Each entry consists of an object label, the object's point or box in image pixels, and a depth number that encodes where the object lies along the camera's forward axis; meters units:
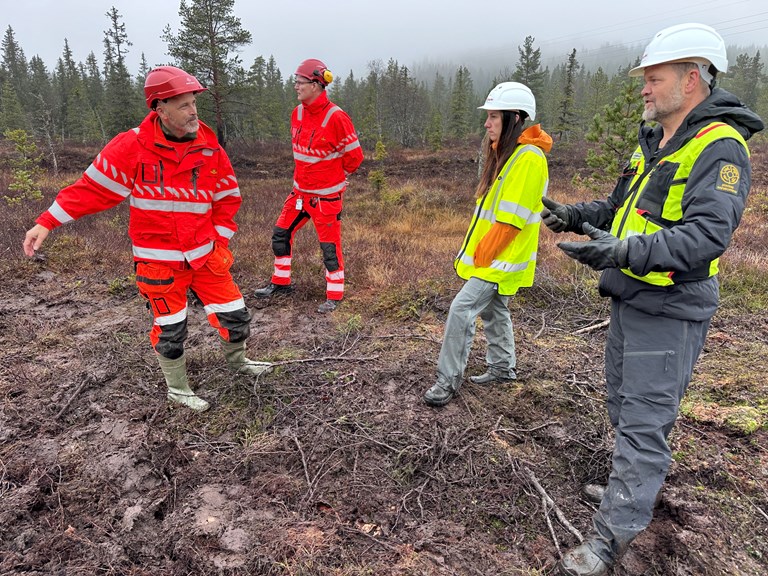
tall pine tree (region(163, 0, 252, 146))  20.47
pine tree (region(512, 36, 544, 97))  34.91
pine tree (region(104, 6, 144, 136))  28.58
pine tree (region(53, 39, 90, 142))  38.51
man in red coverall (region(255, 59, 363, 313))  4.62
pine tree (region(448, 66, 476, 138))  44.56
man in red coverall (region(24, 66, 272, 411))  2.69
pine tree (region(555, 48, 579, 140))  32.33
